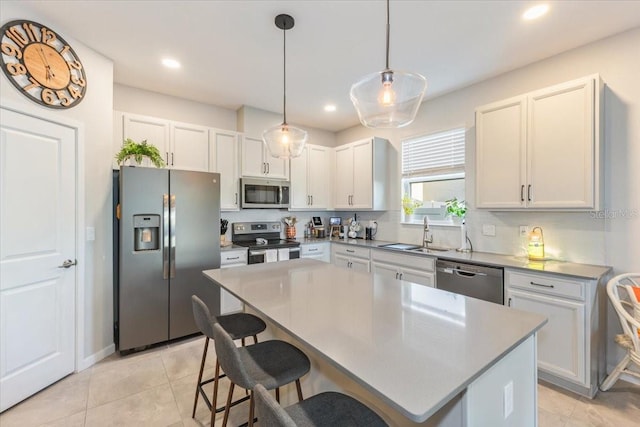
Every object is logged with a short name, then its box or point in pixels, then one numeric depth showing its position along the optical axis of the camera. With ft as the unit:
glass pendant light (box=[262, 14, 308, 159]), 7.78
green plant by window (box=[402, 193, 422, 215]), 13.17
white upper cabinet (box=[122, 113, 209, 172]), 10.70
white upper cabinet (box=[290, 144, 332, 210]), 14.79
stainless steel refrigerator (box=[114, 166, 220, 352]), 9.23
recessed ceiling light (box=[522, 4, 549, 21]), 6.81
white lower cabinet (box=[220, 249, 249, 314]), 11.45
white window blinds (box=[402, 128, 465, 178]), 11.56
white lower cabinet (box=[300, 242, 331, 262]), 13.71
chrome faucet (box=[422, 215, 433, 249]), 12.32
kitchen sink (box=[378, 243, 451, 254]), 11.35
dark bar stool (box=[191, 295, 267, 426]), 5.36
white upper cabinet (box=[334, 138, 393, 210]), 13.64
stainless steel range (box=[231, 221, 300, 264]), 12.30
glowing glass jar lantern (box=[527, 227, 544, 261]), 8.89
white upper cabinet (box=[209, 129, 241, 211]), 12.35
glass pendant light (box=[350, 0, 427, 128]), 5.22
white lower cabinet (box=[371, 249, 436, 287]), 10.18
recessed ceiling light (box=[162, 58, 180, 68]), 9.36
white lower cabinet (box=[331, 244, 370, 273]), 12.71
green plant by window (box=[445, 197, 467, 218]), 11.12
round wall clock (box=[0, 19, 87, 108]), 6.86
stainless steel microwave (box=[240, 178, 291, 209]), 13.03
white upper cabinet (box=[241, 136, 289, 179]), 13.15
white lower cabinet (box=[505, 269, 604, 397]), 7.06
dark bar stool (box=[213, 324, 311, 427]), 4.00
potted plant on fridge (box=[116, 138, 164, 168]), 9.39
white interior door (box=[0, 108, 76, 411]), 6.78
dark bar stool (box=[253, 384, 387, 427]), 3.44
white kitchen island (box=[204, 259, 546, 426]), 2.89
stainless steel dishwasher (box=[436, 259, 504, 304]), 8.44
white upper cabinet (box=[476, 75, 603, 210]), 7.55
